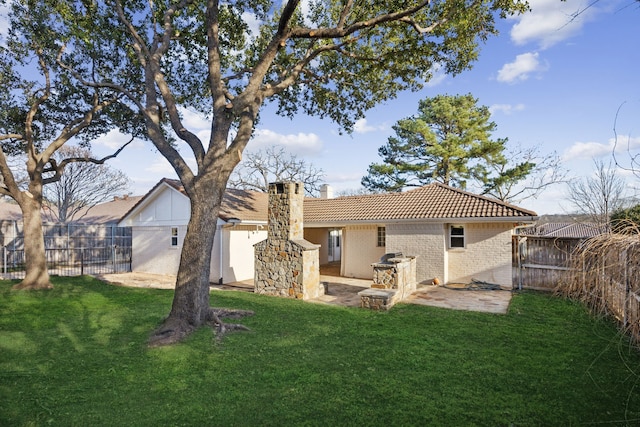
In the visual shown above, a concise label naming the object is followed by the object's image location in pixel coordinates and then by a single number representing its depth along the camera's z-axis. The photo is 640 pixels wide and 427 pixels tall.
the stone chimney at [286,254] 11.91
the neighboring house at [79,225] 17.38
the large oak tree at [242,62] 7.77
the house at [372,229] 13.64
